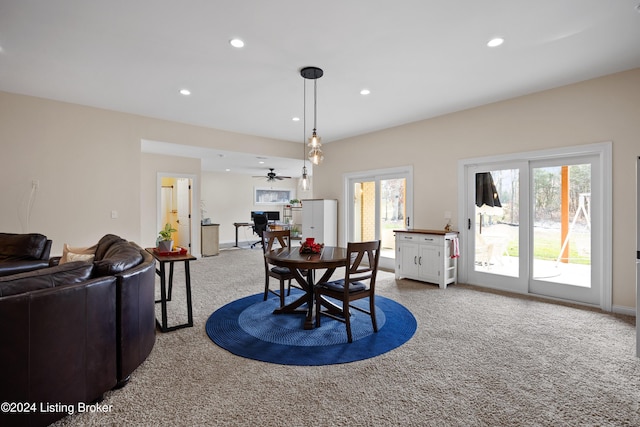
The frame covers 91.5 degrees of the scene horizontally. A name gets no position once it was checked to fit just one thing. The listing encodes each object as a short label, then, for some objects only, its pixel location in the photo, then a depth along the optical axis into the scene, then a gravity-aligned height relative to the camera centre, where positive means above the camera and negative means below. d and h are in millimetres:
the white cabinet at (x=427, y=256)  4707 -675
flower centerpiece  3399 -380
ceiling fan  9555 +1202
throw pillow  3236 -449
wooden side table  3010 -737
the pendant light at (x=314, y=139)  3463 +829
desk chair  9562 -301
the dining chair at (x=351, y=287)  2822 -713
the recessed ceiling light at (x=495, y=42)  2859 +1605
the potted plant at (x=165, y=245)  3349 -345
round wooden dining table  2887 -470
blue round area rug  2570 -1157
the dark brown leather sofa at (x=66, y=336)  1572 -712
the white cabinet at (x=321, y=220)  6742 -145
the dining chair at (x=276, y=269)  3541 -669
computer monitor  10484 -59
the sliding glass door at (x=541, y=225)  3816 -155
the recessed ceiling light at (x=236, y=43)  2868 +1593
